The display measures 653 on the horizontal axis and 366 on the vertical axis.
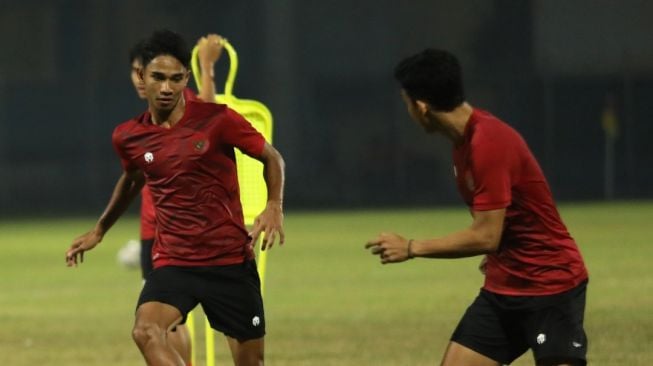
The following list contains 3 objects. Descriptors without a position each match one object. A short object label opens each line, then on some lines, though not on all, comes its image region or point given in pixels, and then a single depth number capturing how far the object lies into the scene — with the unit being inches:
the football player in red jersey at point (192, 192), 667.4
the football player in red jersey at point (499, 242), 574.9
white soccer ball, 1710.1
